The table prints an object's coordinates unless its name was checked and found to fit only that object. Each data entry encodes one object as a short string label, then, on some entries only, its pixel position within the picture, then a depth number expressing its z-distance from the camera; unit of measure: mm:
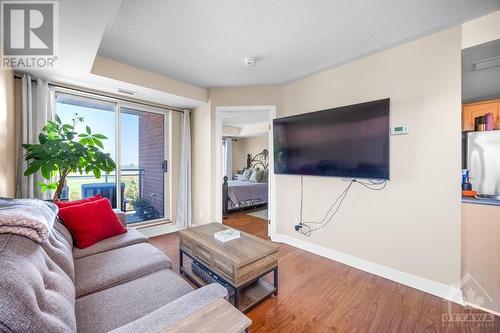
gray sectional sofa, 645
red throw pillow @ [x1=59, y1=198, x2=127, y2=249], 1687
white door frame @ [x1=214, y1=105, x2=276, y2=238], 3090
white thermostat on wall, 2002
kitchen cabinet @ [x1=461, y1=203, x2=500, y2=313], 1577
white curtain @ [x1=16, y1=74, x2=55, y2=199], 2107
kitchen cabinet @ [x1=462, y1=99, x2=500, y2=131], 2611
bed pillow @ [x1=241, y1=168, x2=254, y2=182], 6200
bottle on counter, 2508
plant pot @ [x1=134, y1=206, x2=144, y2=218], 3396
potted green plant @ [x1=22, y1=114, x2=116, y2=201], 1797
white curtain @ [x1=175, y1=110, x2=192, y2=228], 3572
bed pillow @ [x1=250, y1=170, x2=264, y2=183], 5791
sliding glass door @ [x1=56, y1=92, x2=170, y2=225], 2793
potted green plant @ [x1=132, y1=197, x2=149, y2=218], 3383
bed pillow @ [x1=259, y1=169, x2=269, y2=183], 5762
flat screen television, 1990
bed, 4484
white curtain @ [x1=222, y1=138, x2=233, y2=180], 7352
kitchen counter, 1569
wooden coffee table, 1541
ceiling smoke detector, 2300
